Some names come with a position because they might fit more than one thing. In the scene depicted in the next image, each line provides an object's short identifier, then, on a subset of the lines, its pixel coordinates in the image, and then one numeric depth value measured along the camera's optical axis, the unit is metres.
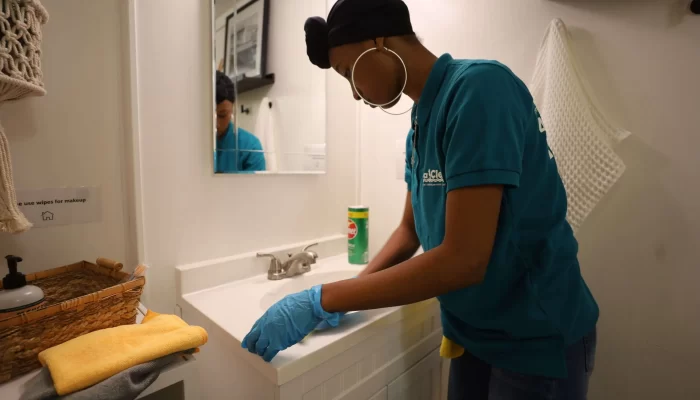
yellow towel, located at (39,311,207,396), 0.50
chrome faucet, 1.13
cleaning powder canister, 1.31
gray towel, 0.49
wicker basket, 0.54
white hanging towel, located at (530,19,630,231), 0.89
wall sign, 0.77
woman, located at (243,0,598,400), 0.55
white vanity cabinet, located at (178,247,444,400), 0.68
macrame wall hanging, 0.54
